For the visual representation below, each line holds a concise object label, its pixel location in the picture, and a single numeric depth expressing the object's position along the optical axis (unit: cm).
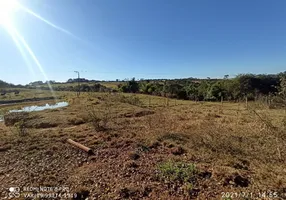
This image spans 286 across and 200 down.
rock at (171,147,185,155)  582
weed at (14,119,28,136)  849
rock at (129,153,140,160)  549
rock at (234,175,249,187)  389
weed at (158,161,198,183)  413
